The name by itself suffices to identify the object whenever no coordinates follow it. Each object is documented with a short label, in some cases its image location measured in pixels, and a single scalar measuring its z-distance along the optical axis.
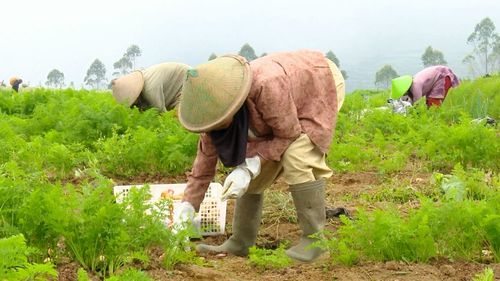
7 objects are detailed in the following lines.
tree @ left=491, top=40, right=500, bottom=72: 92.17
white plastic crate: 4.85
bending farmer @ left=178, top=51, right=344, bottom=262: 3.71
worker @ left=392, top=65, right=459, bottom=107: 11.12
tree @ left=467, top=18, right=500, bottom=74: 93.94
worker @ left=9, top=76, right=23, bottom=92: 20.20
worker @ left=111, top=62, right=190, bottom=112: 8.51
